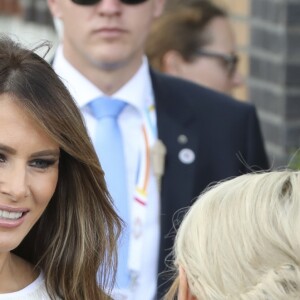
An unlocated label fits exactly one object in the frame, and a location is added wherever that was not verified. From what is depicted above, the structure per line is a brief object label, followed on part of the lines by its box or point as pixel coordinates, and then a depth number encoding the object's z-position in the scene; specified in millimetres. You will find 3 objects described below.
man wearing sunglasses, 10695
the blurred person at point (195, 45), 13977
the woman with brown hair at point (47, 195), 7945
